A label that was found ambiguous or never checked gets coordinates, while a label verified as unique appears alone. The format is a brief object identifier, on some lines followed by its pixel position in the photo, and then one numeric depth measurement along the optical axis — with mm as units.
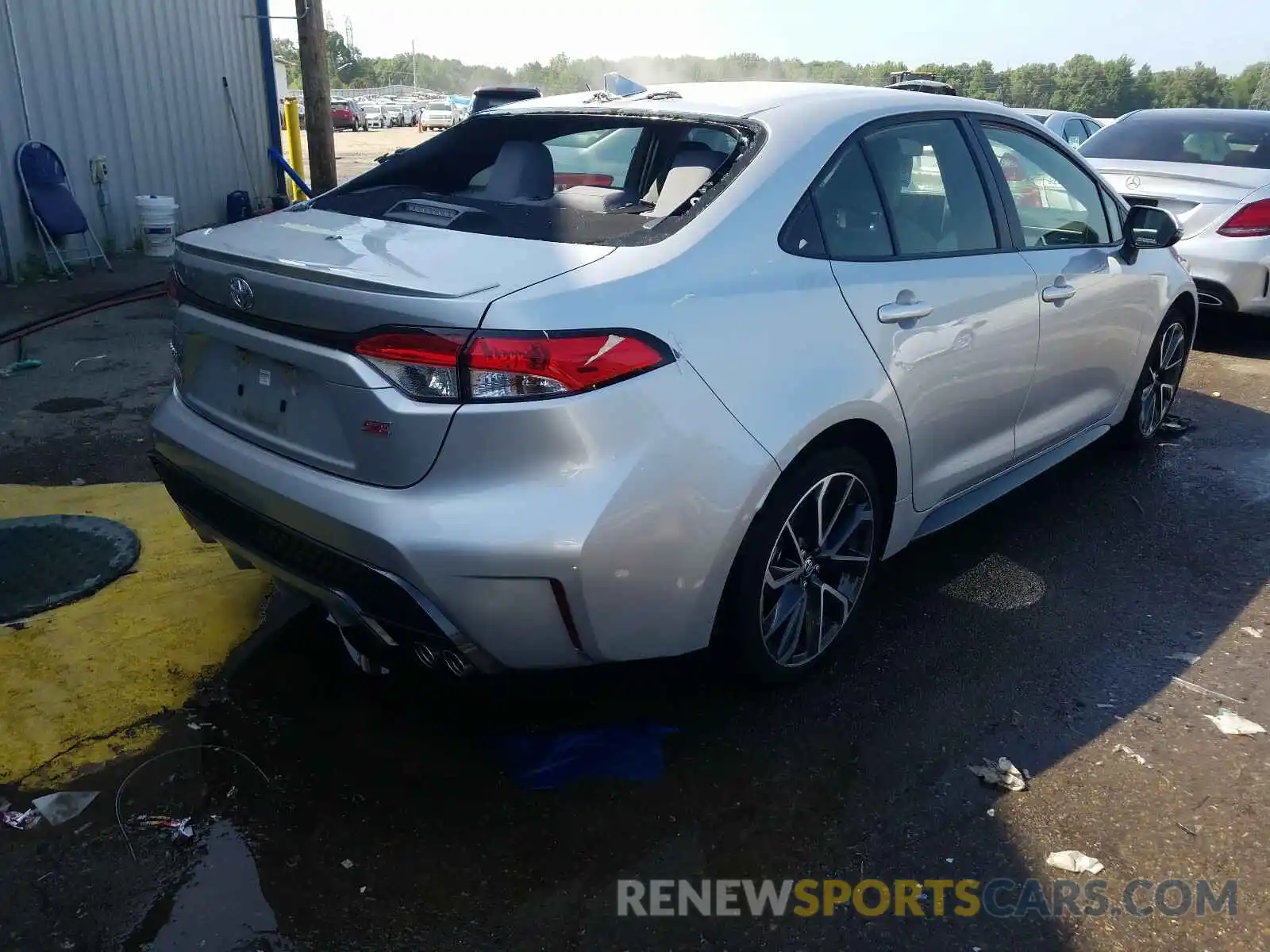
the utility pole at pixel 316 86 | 10914
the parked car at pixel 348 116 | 46219
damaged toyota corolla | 2305
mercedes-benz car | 6918
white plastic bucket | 10609
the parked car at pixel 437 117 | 49688
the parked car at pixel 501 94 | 11055
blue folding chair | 9164
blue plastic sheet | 2730
